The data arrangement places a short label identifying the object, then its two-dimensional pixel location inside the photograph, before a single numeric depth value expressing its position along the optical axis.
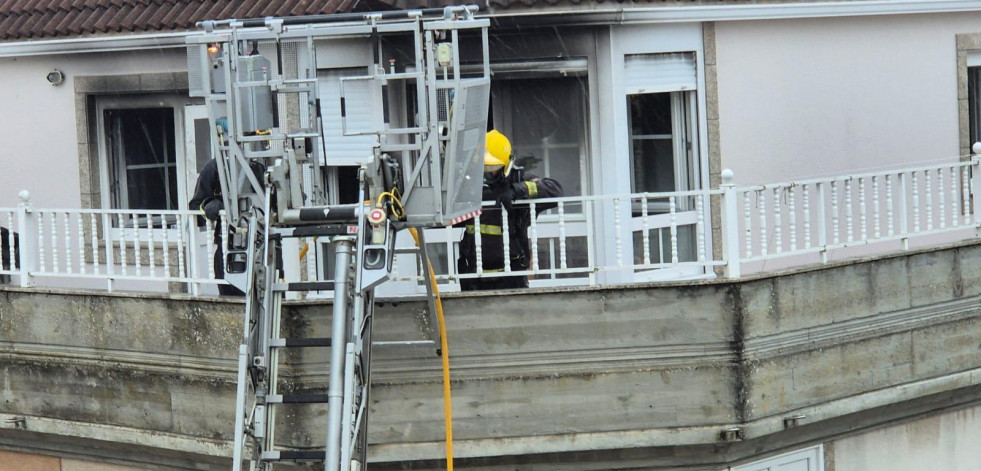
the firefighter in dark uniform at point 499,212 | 10.50
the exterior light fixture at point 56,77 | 13.67
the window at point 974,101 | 13.94
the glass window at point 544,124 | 12.02
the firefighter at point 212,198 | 10.89
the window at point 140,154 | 13.70
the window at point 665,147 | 12.09
